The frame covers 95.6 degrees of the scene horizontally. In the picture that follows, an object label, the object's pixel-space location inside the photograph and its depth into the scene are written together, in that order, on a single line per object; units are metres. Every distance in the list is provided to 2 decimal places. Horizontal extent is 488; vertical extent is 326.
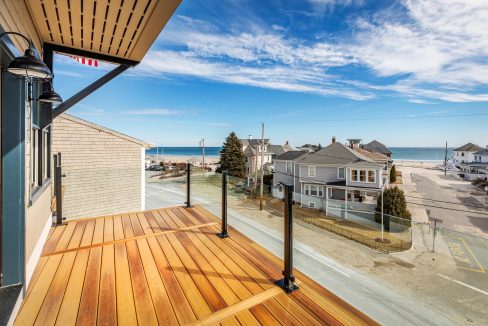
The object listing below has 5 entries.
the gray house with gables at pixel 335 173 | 16.16
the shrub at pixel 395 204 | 12.85
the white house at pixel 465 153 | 42.26
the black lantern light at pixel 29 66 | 1.29
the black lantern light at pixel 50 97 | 2.33
